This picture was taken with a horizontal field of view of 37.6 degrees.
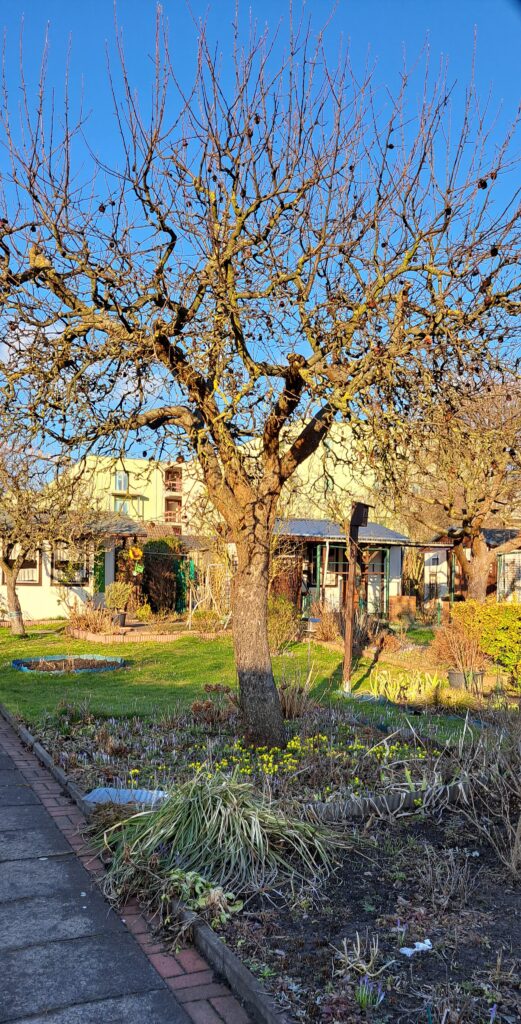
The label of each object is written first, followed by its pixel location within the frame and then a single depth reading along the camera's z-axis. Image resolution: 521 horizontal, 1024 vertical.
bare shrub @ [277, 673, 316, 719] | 8.20
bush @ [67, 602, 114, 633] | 18.47
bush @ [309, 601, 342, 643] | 17.27
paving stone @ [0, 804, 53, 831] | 5.29
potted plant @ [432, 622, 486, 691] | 11.06
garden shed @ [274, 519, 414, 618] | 23.30
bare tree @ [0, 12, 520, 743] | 5.69
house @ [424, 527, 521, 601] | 27.88
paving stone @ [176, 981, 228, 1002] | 3.11
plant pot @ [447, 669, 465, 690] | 11.18
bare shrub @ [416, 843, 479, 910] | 3.76
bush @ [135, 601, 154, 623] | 22.86
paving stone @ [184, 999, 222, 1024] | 2.95
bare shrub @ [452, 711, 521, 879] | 4.43
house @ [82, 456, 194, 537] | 35.75
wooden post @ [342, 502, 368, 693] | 10.95
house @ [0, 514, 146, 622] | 24.75
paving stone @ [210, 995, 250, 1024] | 2.96
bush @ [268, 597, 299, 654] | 15.49
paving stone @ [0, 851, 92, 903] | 4.15
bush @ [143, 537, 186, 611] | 26.48
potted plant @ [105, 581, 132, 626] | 21.20
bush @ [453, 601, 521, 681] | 11.69
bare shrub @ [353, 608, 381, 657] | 15.31
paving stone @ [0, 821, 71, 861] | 4.70
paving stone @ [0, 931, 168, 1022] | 3.04
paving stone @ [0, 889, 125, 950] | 3.59
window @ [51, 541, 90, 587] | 23.25
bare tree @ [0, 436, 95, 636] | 6.96
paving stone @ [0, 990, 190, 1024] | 2.92
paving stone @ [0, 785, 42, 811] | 5.80
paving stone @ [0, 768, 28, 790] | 6.36
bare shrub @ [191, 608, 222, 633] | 18.73
